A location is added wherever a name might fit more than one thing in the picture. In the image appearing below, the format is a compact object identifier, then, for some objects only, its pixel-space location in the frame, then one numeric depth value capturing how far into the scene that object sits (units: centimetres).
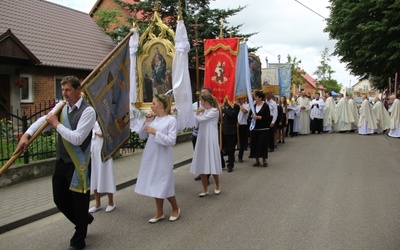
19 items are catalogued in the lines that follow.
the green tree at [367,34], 1916
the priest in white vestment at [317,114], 1930
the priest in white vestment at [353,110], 1994
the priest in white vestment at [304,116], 1902
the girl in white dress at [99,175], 595
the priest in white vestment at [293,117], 1749
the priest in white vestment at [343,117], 1975
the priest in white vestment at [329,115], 1986
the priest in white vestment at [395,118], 1644
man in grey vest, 418
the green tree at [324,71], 5422
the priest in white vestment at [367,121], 1848
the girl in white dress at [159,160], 524
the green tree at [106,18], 2631
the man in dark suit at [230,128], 896
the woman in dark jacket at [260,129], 973
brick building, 1594
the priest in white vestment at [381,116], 1867
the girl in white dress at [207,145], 686
